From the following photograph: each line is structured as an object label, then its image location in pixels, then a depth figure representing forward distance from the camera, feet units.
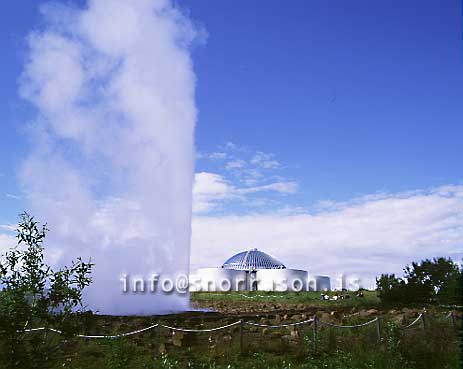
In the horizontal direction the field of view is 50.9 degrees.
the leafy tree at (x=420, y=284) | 113.50
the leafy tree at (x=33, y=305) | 28.30
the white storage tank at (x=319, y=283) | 288.10
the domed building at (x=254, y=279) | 273.95
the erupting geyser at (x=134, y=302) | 93.91
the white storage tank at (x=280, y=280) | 270.40
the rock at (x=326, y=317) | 71.33
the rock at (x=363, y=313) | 79.15
